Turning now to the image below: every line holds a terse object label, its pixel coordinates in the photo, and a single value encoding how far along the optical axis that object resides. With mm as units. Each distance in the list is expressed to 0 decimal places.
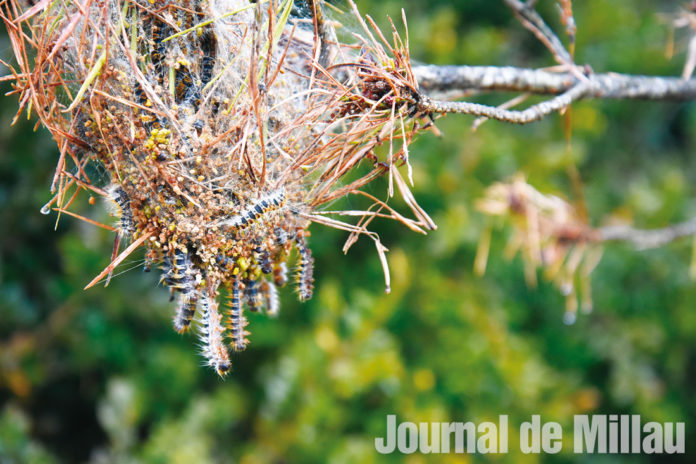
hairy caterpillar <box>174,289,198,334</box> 613
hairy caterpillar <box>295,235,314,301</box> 632
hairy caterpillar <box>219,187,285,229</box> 604
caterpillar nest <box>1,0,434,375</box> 602
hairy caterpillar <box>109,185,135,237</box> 611
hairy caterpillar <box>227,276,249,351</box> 616
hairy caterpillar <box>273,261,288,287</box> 647
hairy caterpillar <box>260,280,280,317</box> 643
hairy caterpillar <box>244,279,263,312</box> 627
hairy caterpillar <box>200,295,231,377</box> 610
